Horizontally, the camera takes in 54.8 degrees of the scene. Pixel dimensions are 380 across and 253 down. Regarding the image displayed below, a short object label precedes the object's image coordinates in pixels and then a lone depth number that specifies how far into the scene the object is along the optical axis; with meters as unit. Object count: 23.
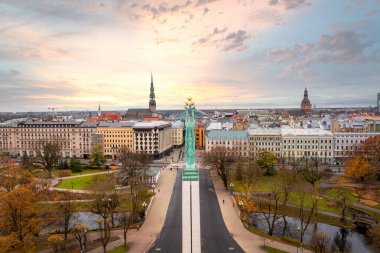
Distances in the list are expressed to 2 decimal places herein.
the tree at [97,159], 99.62
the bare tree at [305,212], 54.78
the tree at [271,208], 56.69
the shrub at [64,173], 86.62
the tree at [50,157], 88.06
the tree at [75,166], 94.31
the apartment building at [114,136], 123.88
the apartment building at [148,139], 117.62
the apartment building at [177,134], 145.12
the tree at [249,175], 60.96
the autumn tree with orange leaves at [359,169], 75.38
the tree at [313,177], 67.01
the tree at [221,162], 75.96
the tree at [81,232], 42.00
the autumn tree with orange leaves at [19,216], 39.69
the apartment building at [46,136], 126.94
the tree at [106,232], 41.78
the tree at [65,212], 45.61
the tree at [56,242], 41.62
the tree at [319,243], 39.10
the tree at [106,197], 49.69
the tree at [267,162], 87.19
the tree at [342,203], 54.22
